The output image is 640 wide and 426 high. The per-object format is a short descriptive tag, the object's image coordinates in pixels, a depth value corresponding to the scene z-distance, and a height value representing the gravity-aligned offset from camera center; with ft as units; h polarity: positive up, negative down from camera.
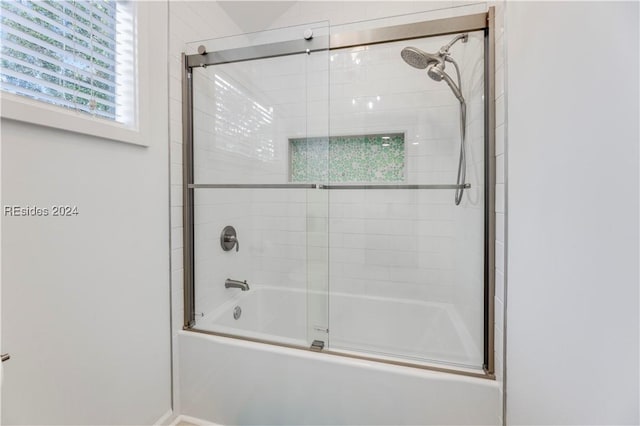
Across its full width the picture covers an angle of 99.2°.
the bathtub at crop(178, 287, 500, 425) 3.83 -2.63
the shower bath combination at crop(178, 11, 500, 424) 4.19 -0.40
